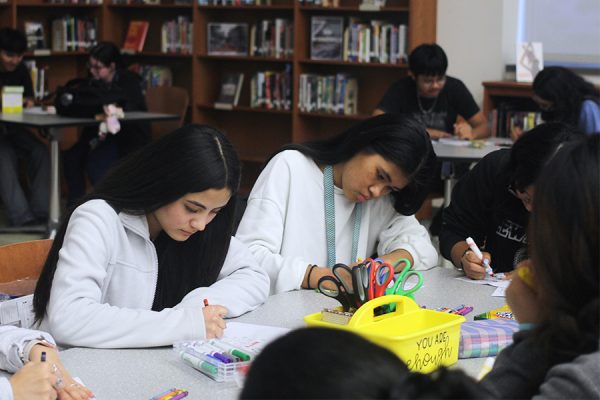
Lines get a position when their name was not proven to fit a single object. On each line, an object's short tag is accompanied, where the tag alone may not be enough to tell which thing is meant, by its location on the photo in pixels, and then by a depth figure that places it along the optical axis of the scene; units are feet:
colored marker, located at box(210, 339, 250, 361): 5.19
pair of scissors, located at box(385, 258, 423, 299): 6.10
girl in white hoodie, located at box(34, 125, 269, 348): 5.70
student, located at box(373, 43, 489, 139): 18.03
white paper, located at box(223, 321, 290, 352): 5.52
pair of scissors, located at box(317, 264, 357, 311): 5.92
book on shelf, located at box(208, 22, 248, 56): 22.93
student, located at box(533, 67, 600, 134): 14.84
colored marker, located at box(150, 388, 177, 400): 4.71
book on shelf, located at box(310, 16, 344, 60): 21.27
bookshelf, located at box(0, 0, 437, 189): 21.26
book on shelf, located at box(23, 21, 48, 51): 23.22
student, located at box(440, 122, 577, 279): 7.22
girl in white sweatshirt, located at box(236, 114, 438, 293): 7.91
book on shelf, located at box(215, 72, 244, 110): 23.26
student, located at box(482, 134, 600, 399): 3.22
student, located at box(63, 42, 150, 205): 19.89
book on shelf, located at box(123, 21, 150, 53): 24.58
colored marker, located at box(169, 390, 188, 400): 4.74
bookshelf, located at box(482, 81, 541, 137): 18.81
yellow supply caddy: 4.99
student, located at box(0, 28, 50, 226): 19.72
